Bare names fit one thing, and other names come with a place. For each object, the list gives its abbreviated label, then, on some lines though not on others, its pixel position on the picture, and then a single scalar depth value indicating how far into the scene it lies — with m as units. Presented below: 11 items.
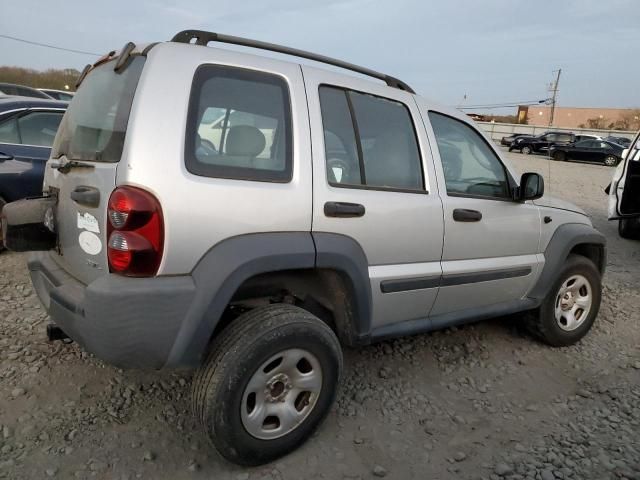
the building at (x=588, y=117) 57.44
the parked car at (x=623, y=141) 29.41
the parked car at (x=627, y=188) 6.78
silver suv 1.86
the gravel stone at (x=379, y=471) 2.20
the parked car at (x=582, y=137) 24.59
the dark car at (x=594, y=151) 23.69
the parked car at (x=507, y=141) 31.28
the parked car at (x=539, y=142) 25.95
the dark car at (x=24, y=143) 4.63
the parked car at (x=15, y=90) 13.52
